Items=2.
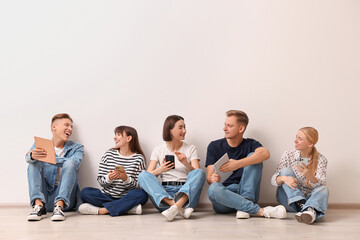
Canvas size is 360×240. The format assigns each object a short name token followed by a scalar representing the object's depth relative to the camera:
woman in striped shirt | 3.53
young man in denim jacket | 3.45
